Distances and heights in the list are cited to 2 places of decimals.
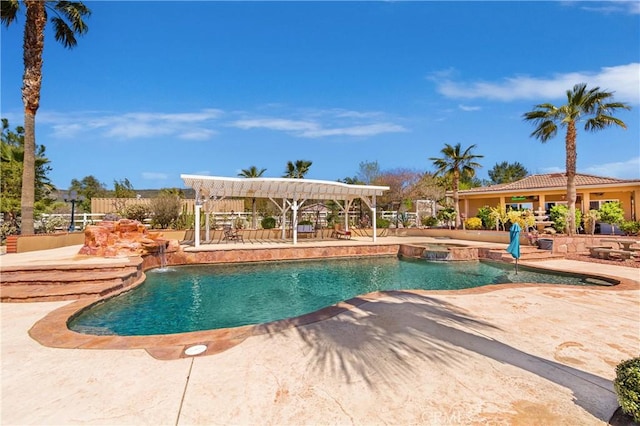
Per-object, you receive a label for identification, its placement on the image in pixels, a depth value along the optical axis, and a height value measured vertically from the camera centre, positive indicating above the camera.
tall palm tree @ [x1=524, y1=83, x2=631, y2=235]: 15.09 +5.06
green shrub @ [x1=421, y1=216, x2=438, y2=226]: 23.61 -0.24
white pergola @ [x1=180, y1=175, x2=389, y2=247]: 13.82 +1.36
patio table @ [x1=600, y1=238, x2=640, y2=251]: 11.46 -0.89
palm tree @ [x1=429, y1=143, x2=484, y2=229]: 22.44 +3.93
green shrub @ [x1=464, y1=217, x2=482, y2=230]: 20.77 -0.32
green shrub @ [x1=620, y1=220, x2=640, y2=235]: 15.70 -0.37
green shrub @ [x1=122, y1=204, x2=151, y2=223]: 18.19 +0.17
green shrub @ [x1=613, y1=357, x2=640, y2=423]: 2.27 -1.23
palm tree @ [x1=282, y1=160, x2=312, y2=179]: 30.56 +4.68
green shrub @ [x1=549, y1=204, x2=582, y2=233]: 16.53 +0.11
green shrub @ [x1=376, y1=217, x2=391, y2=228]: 21.88 -0.39
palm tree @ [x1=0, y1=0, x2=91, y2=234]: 11.99 +5.33
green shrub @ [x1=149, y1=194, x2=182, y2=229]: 18.14 +0.30
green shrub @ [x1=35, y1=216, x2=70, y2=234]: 15.70 -0.54
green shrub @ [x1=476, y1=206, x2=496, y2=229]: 19.92 +0.02
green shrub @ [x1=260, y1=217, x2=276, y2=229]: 20.30 -0.43
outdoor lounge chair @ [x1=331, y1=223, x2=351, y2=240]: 18.31 -0.94
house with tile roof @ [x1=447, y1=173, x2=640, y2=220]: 18.78 +1.71
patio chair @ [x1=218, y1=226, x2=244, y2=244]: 16.80 -1.01
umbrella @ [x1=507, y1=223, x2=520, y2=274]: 10.03 -0.77
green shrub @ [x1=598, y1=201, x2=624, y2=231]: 16.38 +0.29
